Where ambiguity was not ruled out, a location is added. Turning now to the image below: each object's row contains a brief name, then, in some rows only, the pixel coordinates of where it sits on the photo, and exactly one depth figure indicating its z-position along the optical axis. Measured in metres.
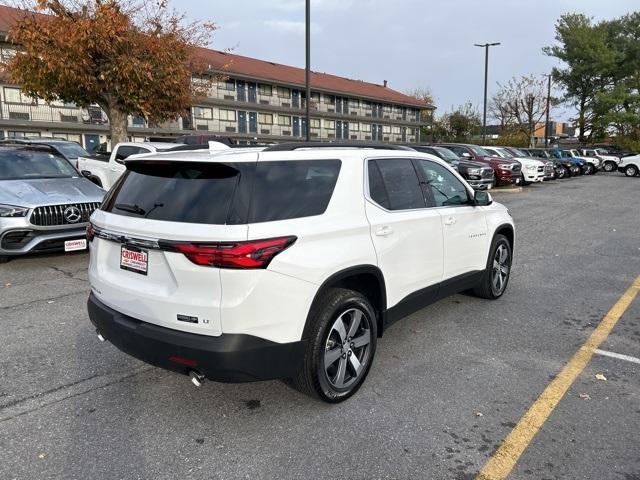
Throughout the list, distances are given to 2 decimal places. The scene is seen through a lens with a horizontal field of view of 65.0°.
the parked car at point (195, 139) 12.64
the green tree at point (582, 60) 46.72
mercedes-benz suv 6.47
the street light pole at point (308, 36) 15.19
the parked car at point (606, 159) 36.28
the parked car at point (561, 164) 28.70
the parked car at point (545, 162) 24.86
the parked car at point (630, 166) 30.31
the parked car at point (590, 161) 33.15
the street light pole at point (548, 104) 47.45
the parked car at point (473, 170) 17.89
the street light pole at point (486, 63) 31.47
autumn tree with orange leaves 12.52
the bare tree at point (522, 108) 54.38
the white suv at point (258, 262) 2.72
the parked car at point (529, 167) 23.16
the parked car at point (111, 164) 10.90
